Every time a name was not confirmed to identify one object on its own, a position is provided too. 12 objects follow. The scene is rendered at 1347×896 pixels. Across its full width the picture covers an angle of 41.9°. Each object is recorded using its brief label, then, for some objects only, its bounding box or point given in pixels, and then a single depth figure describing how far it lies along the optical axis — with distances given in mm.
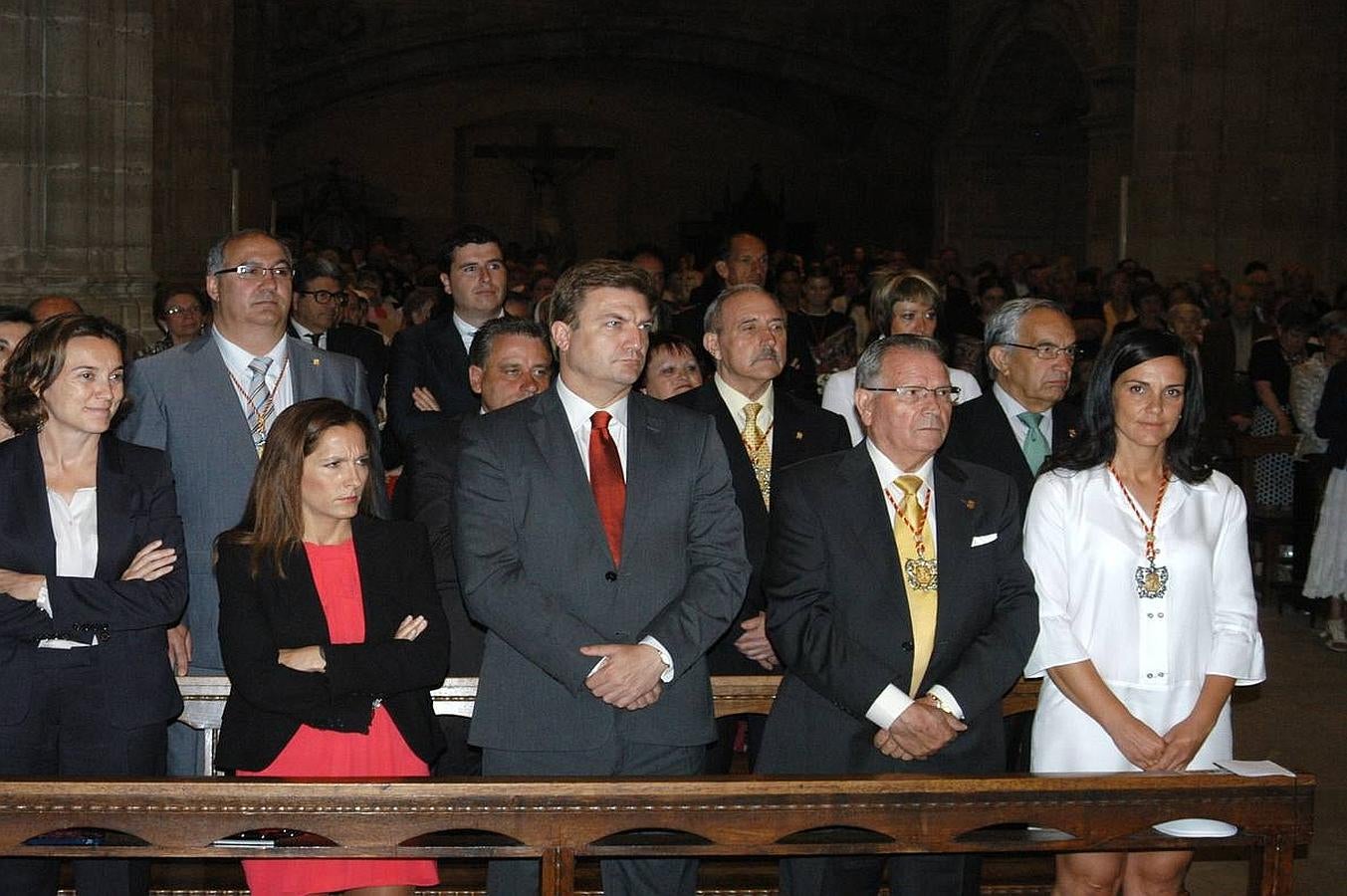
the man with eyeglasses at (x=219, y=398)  4617
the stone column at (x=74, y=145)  9211
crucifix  27656
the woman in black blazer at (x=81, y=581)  3906
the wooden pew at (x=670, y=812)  3418
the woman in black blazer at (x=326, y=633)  3809
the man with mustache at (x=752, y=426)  4957
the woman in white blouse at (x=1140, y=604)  4000
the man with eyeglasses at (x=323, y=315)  7926
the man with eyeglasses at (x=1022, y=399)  5008
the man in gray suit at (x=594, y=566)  3814
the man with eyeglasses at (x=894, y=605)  3896
